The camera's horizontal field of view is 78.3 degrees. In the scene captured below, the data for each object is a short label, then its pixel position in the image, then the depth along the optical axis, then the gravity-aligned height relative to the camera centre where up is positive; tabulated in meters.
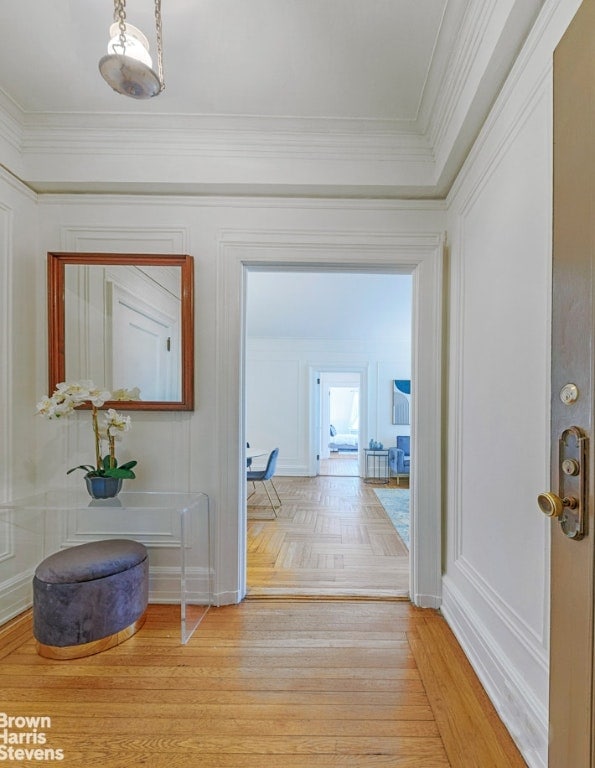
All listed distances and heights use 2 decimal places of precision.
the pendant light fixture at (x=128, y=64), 1.17 +1.03
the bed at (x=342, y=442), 11.03 -1.92
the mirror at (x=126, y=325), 2.14 +0.33
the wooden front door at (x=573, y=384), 0.84 +0.00
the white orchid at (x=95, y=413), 1.89 -0.17
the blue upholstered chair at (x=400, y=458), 5.83 -1.23
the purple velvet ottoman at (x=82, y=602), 1.68 -1.04
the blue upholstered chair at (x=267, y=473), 4.03 -1.03
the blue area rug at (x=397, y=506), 3.57 -1.51
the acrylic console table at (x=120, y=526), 2.06 -0.85
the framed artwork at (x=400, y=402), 6.37 -0.36
